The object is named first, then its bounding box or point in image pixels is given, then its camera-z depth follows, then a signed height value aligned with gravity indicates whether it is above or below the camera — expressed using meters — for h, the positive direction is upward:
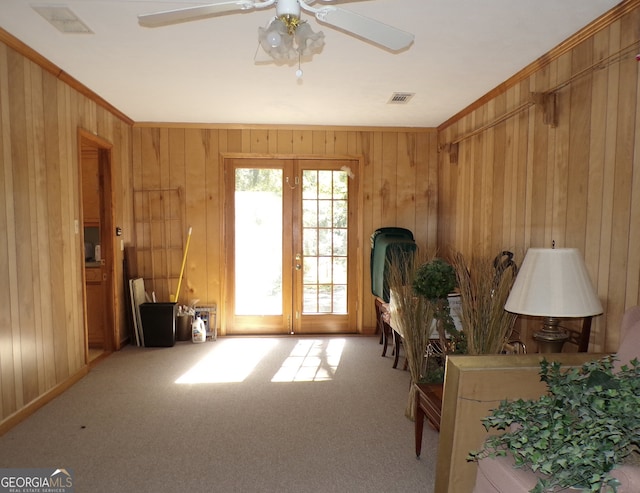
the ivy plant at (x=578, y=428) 1.24 -0.64
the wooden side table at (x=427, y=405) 2.24 -1.01
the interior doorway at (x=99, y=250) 4.62 -0.37
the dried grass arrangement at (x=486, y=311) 2.35 -0.51
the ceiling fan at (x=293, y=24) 1.66 +0.77
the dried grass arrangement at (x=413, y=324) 2.95 -0.73
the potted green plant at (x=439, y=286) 2.72 -0.43
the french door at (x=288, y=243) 5.38 -0.33
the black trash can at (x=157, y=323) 4.88 -1.21
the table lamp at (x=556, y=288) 2.00 -0.33
